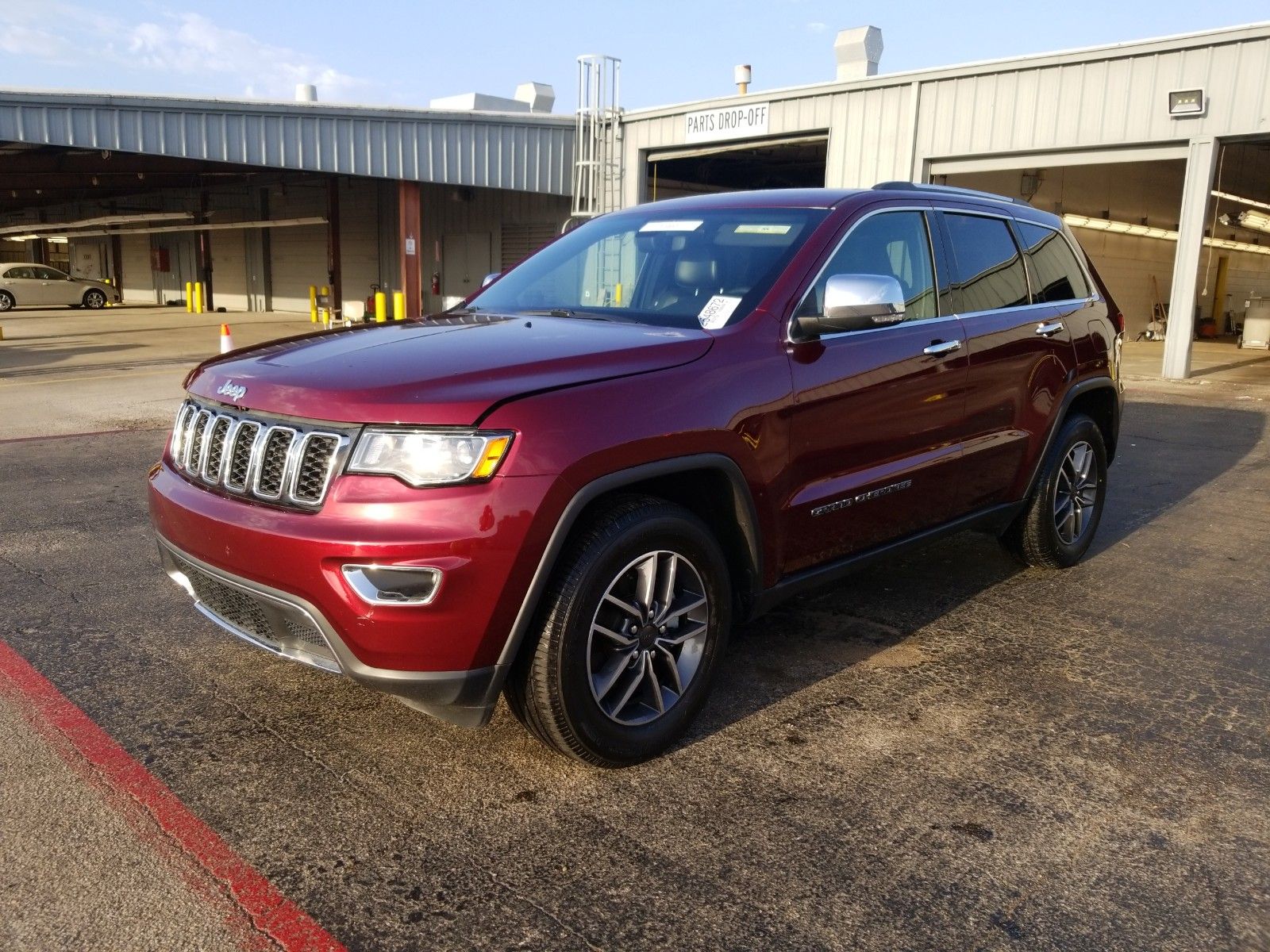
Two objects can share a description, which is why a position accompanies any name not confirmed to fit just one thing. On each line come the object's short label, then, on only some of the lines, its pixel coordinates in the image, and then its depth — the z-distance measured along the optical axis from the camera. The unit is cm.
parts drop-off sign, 1863
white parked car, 3130
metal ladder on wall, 2105
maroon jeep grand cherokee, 269
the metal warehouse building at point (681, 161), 1427
